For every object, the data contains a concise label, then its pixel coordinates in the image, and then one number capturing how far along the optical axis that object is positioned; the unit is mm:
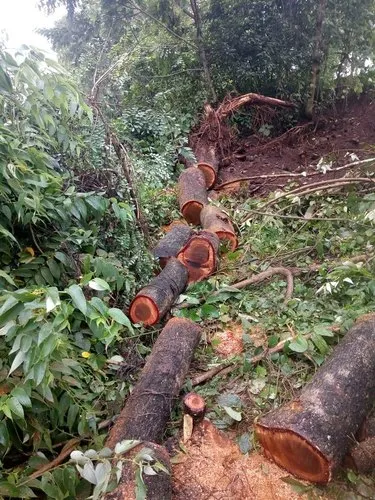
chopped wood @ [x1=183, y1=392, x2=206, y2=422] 2379
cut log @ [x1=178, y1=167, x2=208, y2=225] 5164
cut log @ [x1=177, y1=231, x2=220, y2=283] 3937
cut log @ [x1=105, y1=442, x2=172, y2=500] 1762
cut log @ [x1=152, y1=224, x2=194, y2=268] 3963
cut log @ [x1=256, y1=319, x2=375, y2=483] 1915
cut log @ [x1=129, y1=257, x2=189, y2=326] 3197
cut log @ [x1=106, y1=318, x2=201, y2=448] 2176
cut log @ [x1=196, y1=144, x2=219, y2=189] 6102
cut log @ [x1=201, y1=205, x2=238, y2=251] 4449
